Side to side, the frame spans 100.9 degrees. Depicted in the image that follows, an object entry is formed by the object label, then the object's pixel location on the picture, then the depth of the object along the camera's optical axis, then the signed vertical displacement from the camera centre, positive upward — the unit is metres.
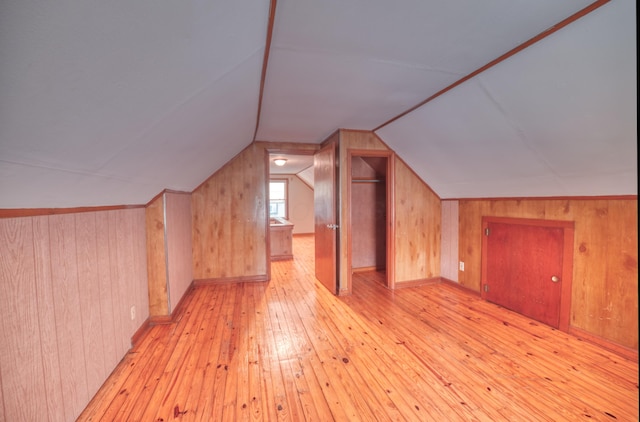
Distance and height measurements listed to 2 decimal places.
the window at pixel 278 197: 8.69 +0.18
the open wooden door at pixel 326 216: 3.35 -0.20
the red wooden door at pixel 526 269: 2.48 -0.73
